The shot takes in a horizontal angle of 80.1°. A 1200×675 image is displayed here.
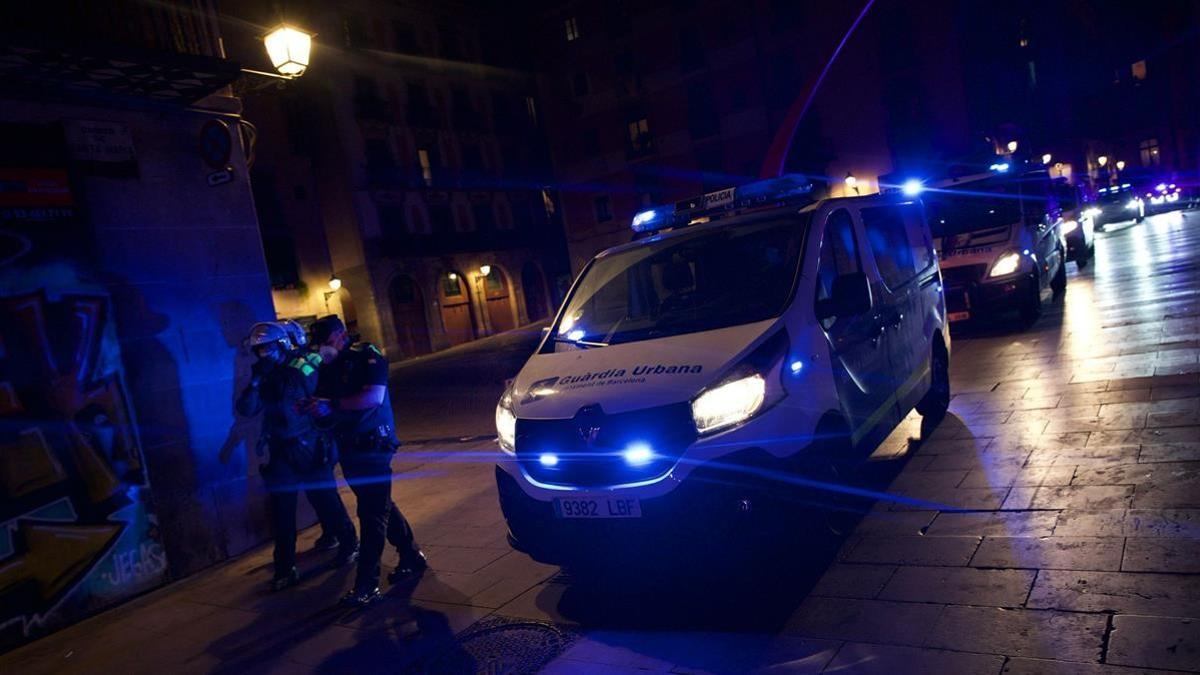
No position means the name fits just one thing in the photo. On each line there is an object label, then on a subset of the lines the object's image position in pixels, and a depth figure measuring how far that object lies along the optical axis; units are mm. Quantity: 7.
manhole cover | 3584
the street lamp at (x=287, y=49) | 6508
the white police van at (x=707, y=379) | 3547
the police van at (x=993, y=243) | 10422
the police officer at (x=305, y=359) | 5047
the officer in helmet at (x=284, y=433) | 4961
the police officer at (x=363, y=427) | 4570
